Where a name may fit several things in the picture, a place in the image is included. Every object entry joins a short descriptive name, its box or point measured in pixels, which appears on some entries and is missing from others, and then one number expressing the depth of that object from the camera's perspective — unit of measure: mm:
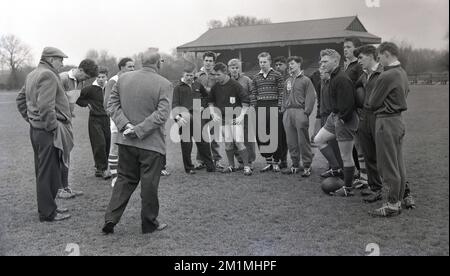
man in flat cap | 5410
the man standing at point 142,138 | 4918
